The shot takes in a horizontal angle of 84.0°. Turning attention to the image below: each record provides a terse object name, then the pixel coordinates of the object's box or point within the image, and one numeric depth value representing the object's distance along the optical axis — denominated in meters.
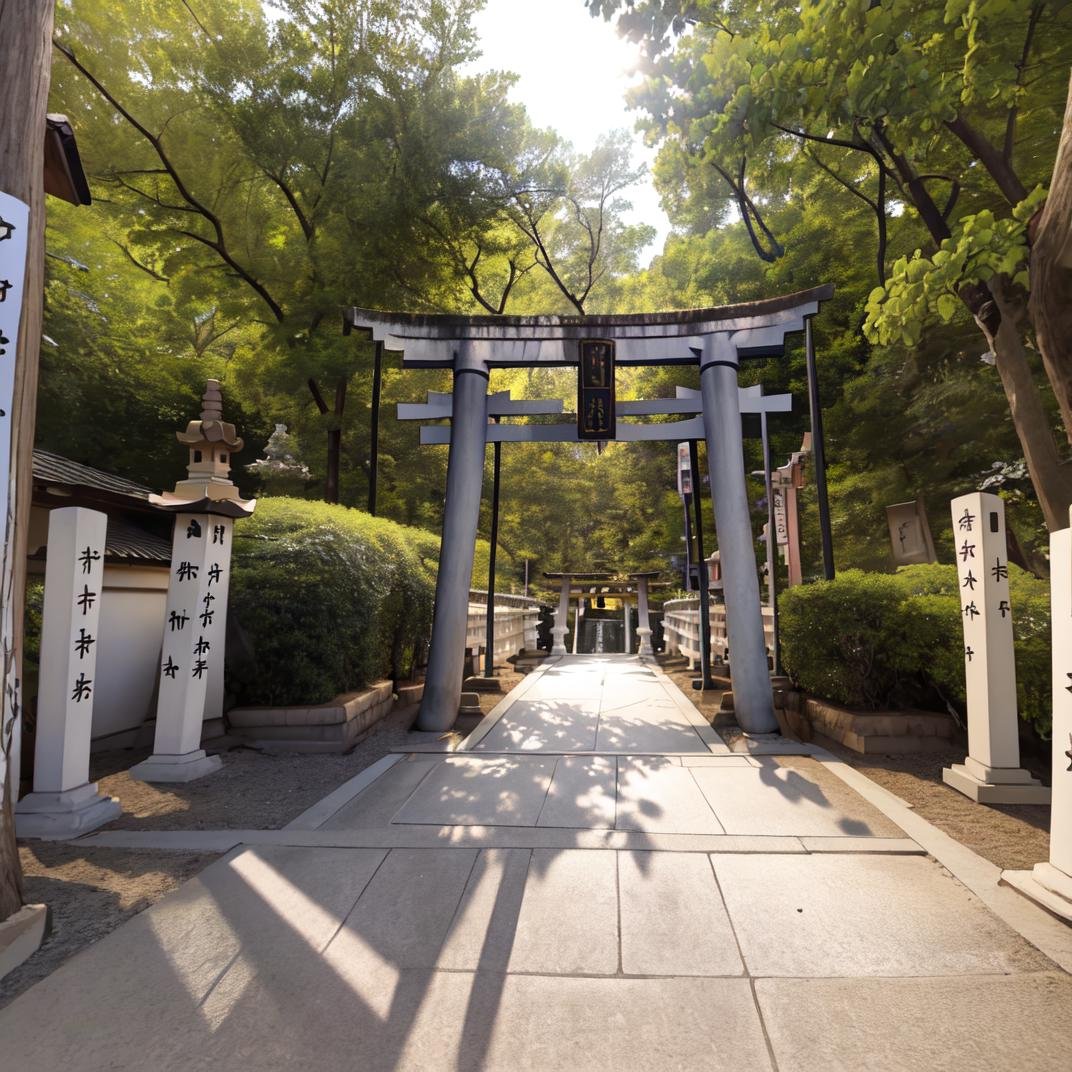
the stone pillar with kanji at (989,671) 4.51
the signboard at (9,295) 2.69
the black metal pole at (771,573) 8.02
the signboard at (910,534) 8.77
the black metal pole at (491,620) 10.54
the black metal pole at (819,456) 7.30
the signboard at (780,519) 10.01
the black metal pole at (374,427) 8.17
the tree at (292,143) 14.80
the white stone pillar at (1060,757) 2.95
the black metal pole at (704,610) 9.17
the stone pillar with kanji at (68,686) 4.14
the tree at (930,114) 5.07
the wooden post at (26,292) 2.74
